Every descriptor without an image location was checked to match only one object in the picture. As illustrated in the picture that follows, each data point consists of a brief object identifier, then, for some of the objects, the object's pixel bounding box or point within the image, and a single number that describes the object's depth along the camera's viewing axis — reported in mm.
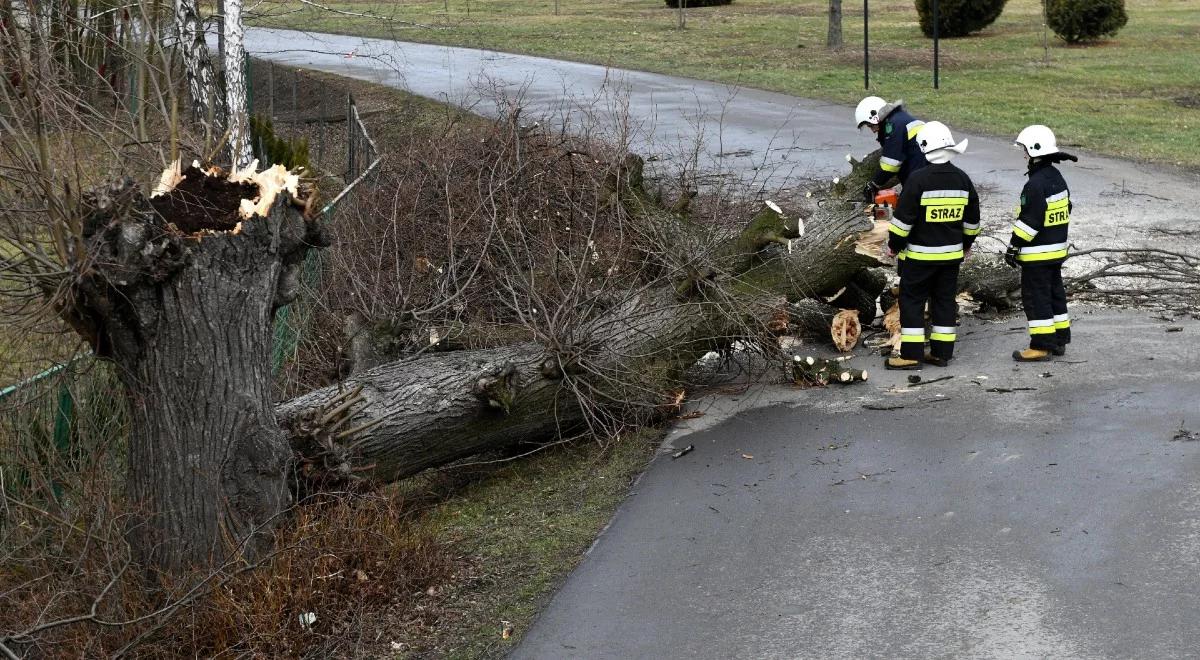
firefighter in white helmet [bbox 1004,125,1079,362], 17156
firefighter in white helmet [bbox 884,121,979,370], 17406
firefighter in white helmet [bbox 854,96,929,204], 20531
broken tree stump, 10469
